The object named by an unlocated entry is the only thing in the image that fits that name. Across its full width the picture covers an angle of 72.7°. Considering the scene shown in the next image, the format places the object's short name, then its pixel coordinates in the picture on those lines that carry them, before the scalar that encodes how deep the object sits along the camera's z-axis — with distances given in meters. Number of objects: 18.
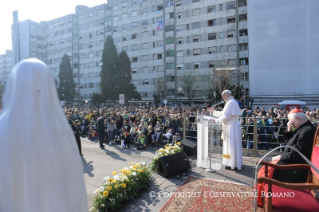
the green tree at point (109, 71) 41.91
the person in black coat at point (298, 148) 3.51
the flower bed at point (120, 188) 3.89
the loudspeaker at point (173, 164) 5.41
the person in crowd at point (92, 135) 13.32
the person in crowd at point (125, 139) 10.68
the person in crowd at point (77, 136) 8.84
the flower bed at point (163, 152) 5.90
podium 5.84
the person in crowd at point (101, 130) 10.81
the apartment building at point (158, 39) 37.06
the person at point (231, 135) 5.76
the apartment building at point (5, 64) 81.75
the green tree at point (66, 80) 51.09
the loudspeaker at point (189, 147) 7.38
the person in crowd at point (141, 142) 10.21
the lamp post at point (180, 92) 37.96
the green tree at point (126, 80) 41.18
